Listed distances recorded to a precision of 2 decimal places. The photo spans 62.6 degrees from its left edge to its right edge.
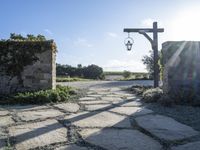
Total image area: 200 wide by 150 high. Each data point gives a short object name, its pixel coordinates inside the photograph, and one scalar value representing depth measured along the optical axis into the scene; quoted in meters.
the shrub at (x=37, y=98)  3.62
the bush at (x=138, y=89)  4.76
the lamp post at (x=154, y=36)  5.56
